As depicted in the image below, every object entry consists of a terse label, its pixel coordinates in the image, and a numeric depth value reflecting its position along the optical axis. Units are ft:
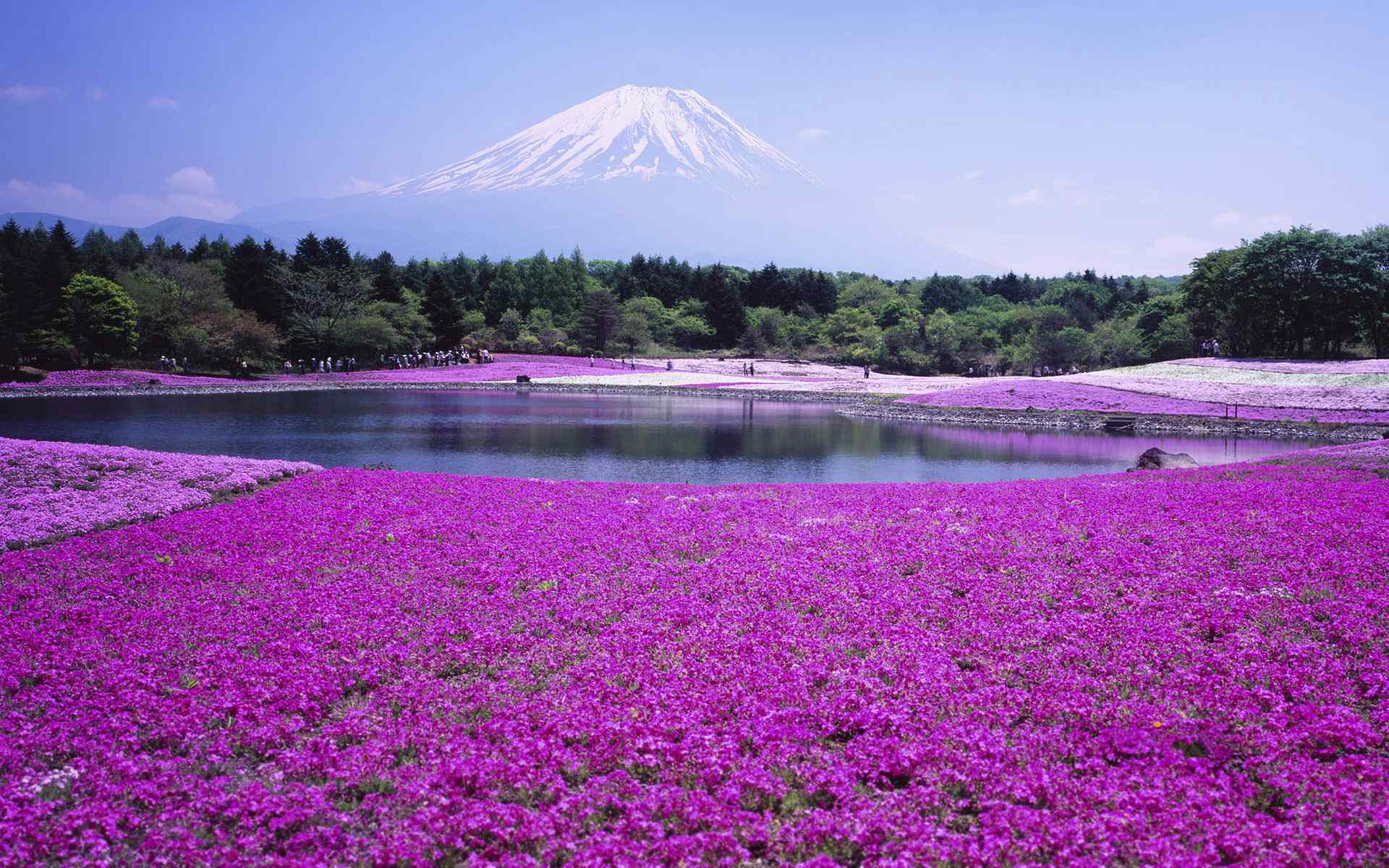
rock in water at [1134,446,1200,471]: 90.43
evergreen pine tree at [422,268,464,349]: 295.89
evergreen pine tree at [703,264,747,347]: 386.11
